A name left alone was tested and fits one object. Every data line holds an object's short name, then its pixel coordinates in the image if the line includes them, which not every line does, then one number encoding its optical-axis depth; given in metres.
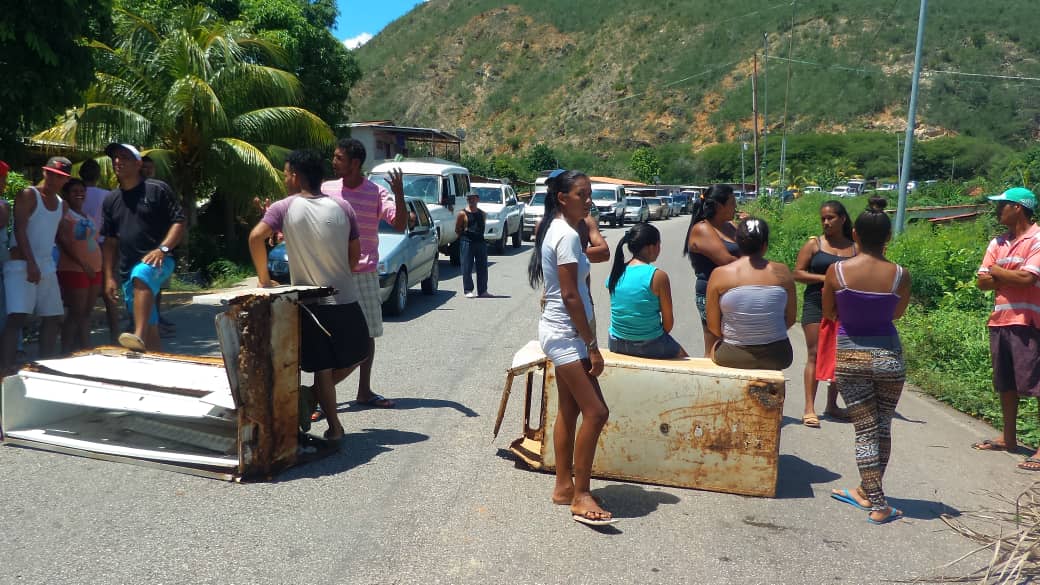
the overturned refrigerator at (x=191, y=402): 4.79
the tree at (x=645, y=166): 78.56
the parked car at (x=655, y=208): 46.97
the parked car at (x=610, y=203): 36.81
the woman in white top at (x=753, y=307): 5.38
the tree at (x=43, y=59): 8.35
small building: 38.69
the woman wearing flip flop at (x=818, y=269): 6.66
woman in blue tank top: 5.29
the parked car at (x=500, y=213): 22.08
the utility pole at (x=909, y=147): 15.65
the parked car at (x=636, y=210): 40.22
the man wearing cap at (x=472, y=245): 13.59
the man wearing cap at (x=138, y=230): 6.33
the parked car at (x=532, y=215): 28.02
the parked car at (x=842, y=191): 52.99
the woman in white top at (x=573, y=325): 4.26
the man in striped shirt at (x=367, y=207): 6.23
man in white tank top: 6.75
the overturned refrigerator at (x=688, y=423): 4.88
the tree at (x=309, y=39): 22.22
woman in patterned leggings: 4.59
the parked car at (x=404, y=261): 11.16
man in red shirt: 5.75
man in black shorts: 5.43
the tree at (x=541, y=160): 73.69
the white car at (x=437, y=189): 18.16
